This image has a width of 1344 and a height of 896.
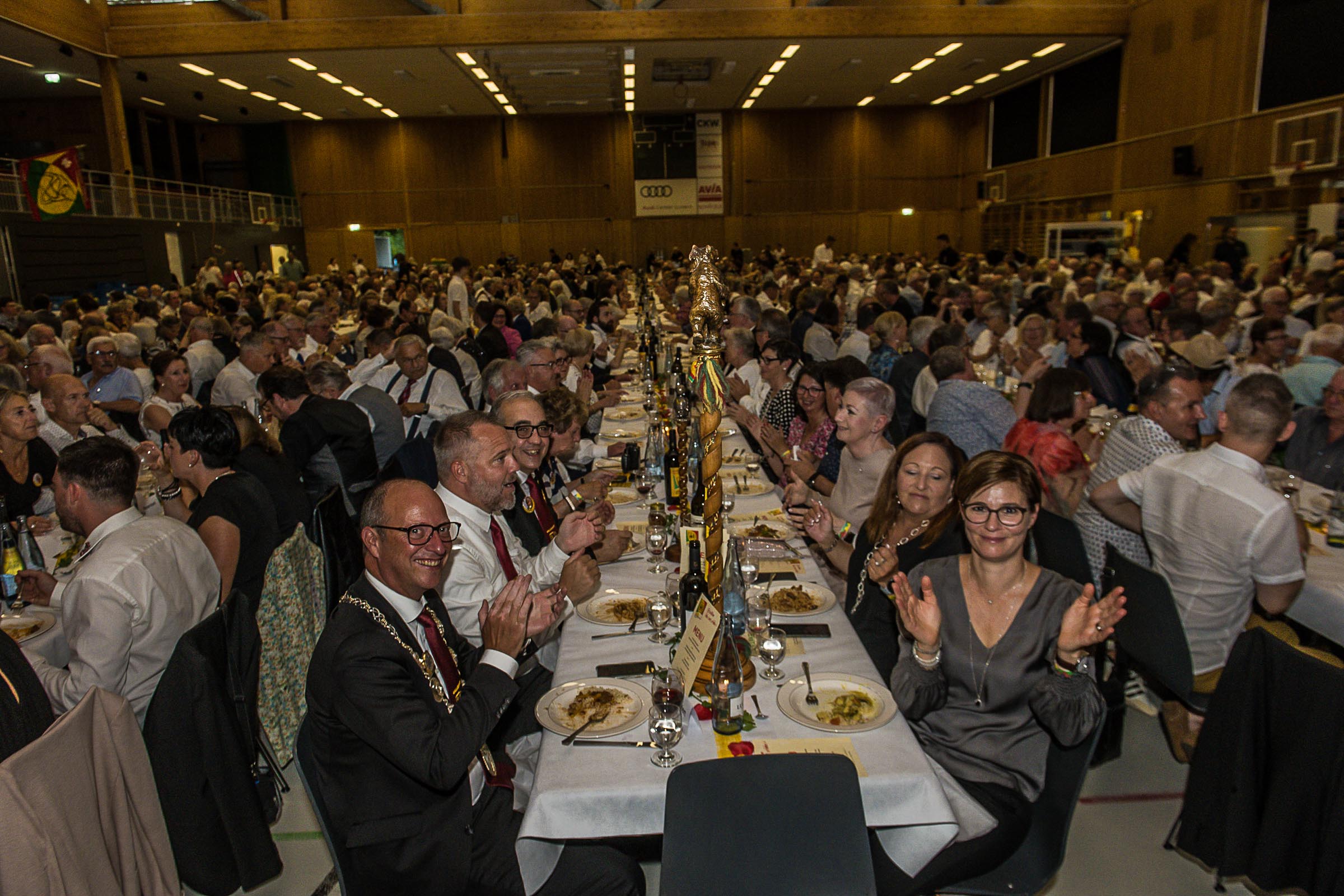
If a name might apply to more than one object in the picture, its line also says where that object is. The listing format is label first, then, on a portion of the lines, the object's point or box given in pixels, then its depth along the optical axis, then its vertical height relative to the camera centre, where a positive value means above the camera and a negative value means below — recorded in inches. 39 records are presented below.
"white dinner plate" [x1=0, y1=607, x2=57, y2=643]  112.1 -44.5
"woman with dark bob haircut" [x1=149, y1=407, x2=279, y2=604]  123.5 -32.2
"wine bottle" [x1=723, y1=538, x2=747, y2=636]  95.1 -35.9
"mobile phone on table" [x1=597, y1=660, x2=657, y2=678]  98.3 -45.1
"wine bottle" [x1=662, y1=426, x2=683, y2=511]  152.0 -36.3
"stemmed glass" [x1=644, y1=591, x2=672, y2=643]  105.2 -41.5
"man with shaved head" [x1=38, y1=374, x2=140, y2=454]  182.5 -27.2
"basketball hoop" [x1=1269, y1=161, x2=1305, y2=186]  490.3 +45.3
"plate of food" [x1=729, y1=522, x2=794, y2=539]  140.3 -43.2
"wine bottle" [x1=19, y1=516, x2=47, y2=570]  127.4 -39.1
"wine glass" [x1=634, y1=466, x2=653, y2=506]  172.6 -43.6
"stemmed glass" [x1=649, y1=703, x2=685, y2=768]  81.3 -42.6
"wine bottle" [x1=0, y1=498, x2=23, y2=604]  120.8 -40.0
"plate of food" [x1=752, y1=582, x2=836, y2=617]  111.7 -43.8
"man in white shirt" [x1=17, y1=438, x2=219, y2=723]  97.6 -35.4
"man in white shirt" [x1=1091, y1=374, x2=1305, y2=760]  112.6 -36.2
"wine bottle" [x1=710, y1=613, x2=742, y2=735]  84.0 -40.4
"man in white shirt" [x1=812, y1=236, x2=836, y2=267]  882.8 +10.2
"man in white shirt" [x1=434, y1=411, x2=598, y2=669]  114.1 -32.1
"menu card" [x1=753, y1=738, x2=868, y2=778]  80.7 -44.6
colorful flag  527.5 +57.6
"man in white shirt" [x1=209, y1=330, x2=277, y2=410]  244.5 -27.3
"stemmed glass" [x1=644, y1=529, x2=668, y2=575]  129.4 -40.9
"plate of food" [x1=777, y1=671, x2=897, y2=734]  85.4 -44.3
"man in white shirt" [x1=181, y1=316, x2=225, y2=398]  282.8 -27.2
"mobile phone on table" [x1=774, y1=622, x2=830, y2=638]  106.3 -44.6
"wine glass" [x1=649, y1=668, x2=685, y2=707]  81.6 -39.2
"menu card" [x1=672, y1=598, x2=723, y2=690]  82.8 -36.1
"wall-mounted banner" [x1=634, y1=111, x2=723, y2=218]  1002.7 +116.9
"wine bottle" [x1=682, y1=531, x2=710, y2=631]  105.3 -38.1
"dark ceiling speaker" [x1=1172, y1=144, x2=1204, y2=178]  594.2 +63.2
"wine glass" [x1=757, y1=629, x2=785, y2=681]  95.2 -42.4
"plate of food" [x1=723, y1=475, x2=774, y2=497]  172.2 -43.9
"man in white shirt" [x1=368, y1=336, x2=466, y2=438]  242.8 -33.0
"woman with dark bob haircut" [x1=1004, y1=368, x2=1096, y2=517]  154.2 -32.3
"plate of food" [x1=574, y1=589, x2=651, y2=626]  112.2 -44.3
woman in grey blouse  84.6 -40.9
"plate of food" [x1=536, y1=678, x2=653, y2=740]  86.1 -44.7
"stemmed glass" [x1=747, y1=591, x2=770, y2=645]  98.7 -39.9
